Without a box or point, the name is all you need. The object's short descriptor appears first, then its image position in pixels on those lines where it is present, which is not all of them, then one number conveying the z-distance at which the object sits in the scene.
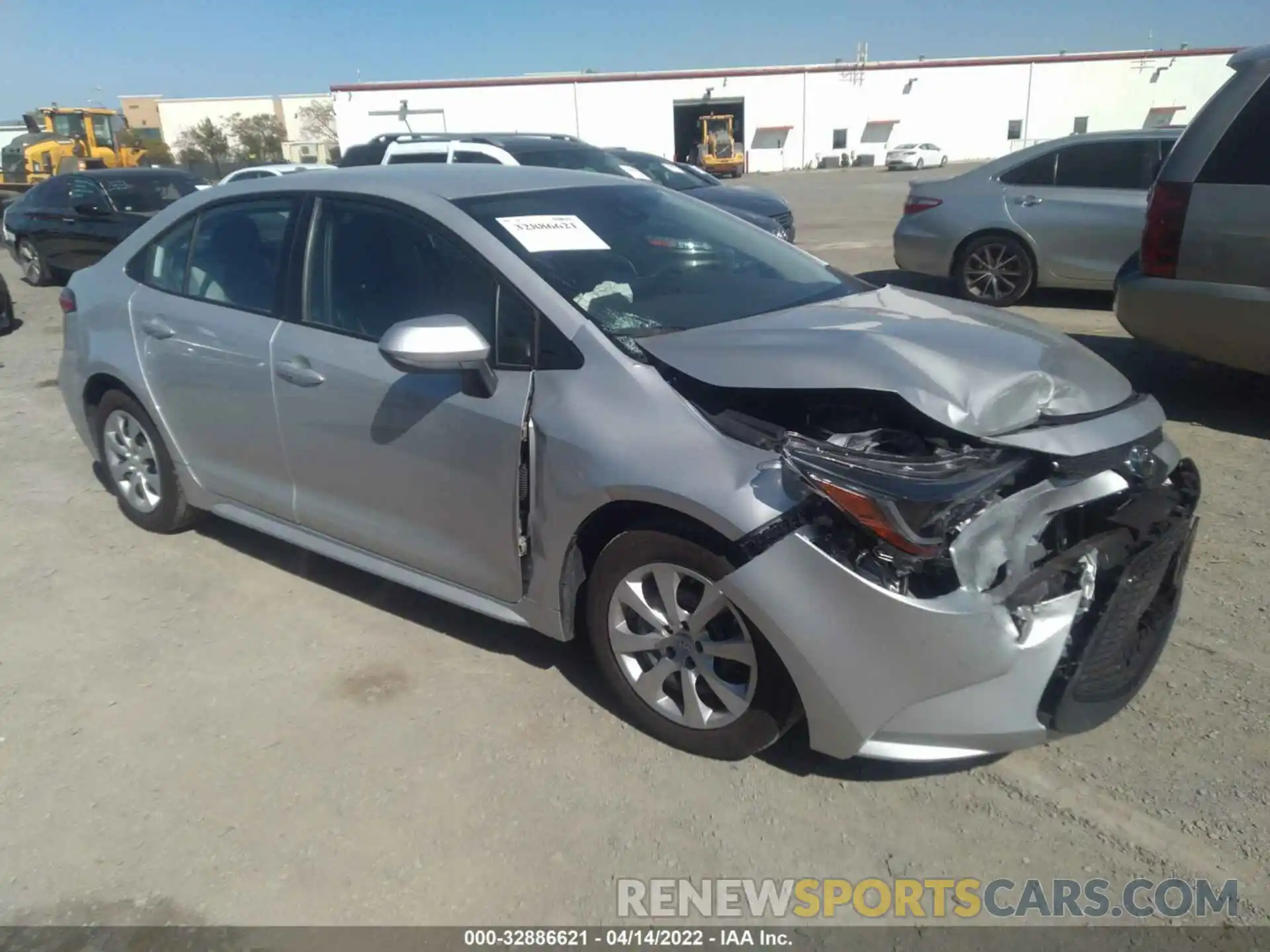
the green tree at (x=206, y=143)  66.62
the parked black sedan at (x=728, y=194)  11.63
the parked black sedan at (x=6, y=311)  10.35
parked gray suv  5.07
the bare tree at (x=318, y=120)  77.44
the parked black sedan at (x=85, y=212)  11.98
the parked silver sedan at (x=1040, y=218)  8.48
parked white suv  11.56
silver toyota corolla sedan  2.53
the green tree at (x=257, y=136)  68.25
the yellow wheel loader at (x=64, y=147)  28.03
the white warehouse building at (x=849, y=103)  54.47
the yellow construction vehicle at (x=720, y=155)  51.91
